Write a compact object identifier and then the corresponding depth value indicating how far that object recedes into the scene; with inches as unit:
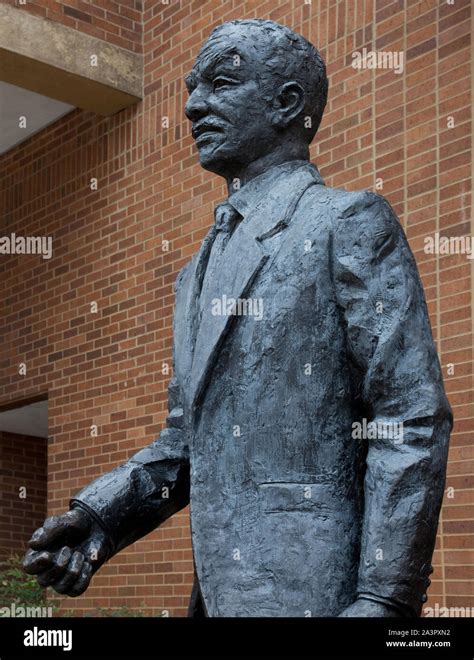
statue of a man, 99.9
